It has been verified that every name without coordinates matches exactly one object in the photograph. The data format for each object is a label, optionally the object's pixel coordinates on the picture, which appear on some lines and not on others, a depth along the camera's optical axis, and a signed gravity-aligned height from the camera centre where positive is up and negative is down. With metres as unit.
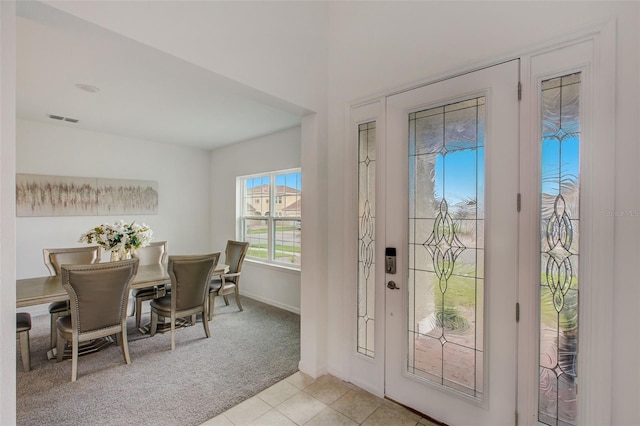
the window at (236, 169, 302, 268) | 4.51 -0.10
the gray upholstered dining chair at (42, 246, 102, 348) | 3.04 -0.61
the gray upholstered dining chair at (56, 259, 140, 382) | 2.41 -0.84
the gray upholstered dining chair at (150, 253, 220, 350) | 3.05 -0.90
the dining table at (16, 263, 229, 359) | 2.48 -0.78
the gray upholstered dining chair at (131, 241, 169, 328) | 3.62 -0.77
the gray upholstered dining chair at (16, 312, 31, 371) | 2.54 -1.19
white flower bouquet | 3.26 -0.33
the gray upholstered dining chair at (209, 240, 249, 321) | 3.88 -0.97
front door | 1.70 -0.23
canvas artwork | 4.05 +0.20
